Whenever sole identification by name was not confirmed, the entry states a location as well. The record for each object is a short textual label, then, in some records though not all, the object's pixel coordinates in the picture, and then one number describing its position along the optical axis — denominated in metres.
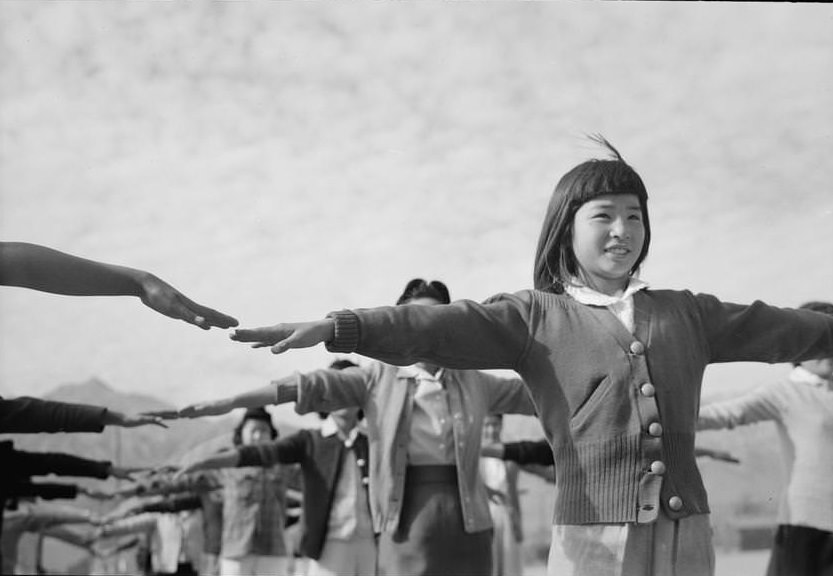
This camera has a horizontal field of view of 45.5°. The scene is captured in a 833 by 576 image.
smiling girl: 2.18
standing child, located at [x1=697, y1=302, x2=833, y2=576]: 3.83
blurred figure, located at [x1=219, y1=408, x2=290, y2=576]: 5.82
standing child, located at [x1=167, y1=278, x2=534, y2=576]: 3.39
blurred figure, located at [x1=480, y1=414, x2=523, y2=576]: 6.86
